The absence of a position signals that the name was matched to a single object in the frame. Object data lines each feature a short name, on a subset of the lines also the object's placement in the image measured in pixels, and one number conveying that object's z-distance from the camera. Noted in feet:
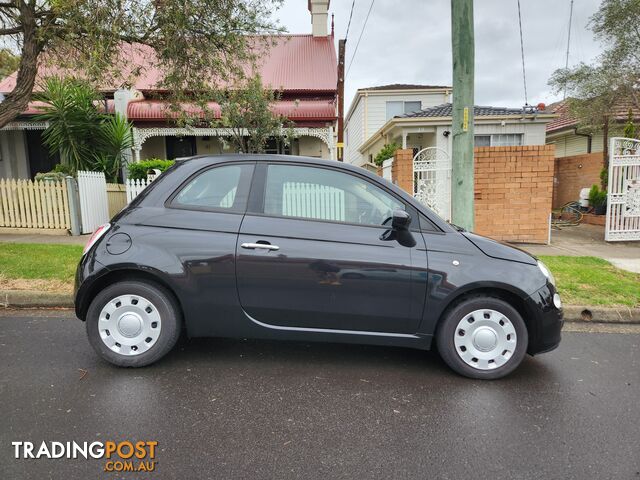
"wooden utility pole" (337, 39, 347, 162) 37.48
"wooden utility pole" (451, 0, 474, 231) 17.76
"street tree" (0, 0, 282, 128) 21.24
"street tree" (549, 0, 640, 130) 40.63
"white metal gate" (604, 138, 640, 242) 28.81
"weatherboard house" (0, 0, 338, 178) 41.93
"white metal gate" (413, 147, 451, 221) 28.09
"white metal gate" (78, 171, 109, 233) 30.89
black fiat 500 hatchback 10.68
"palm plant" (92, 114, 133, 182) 37.29
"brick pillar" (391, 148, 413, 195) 28.09
